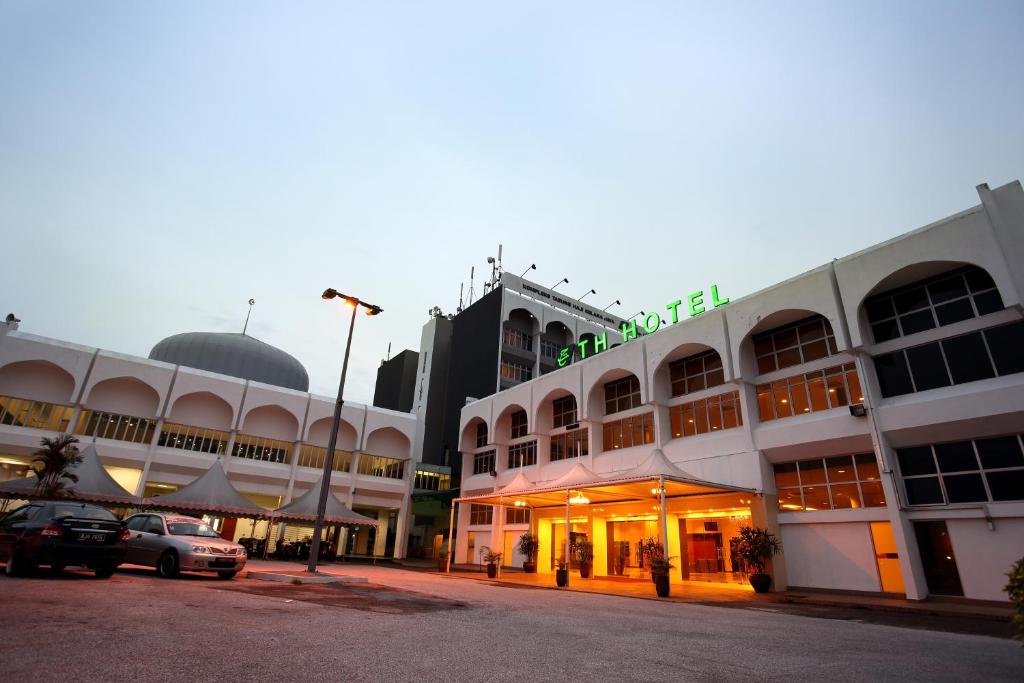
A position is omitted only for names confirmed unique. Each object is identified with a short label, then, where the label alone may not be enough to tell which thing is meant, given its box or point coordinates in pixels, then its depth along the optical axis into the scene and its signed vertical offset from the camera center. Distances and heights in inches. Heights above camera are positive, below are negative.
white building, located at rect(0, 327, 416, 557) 1282.0 +292.0
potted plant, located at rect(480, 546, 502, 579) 1002.1 -20.9
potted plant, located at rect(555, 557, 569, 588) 843.2 -32.9
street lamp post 644.7 +135.6
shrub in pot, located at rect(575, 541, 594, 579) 1128.8 -5.0
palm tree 929.5 +109.0
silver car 524.4 -9.6
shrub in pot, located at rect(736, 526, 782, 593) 793.6 +14.2
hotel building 695.1 +204.6
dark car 415.8 -3.7
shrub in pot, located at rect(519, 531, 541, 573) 1238.3 +8.3
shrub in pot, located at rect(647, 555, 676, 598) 692.1 -20.5
